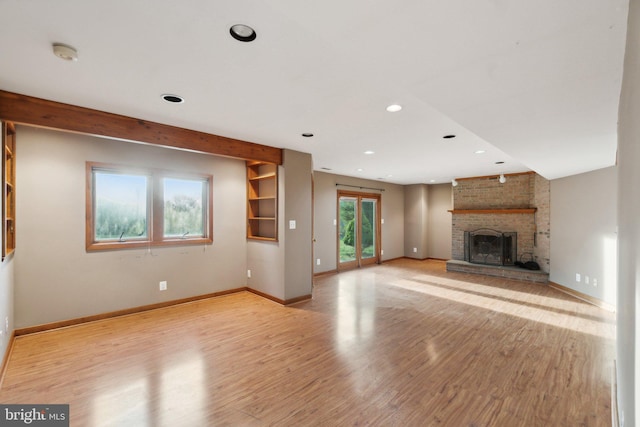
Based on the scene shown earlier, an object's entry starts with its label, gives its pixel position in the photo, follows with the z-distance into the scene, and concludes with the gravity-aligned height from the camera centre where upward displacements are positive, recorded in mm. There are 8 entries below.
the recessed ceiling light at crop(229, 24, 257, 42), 1570 +1026
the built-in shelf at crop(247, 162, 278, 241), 5168 +194
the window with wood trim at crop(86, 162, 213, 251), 3867 +59
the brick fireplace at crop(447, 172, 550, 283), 6305 -115
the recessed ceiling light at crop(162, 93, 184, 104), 2538 +1040
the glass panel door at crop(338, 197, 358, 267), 7605 -550
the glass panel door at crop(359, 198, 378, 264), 8094 -552
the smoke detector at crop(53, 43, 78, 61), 1756 +1017
